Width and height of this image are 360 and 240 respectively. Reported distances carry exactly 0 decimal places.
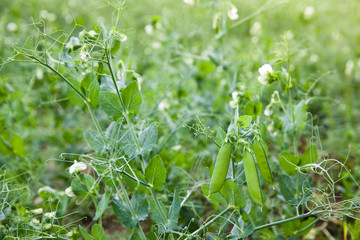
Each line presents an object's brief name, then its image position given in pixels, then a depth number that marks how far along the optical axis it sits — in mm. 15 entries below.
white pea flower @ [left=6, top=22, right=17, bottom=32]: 2867
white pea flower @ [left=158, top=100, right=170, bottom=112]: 1979
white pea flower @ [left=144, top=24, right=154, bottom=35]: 2445
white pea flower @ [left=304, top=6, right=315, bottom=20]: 2746
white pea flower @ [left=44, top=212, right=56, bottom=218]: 1197
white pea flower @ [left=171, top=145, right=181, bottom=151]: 1601
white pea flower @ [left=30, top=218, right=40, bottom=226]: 1271
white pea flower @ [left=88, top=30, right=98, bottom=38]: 1190
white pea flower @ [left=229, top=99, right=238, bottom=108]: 1436
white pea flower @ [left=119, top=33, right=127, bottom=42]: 1197
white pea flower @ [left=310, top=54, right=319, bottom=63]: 2766
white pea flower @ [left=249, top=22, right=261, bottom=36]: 3029
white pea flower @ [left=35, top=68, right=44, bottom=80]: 2283
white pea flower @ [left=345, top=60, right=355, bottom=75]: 2656
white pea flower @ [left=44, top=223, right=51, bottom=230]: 1272
